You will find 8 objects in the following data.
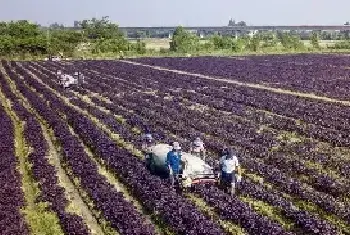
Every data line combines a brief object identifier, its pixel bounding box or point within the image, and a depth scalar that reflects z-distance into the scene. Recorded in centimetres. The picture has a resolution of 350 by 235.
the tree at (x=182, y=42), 10506
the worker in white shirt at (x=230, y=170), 1623
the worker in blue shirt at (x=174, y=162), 1664
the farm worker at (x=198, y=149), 2044
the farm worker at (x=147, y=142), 2244
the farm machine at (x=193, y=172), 1661
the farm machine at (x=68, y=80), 4515
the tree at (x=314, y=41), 10861
